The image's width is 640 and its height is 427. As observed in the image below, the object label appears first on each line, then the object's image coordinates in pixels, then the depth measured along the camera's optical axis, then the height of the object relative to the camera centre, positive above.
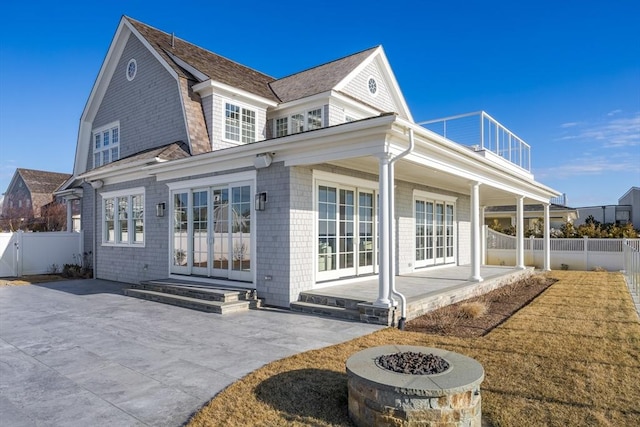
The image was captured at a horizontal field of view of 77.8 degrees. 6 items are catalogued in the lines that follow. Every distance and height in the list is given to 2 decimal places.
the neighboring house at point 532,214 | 27.42 +0.81
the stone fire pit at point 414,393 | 3.15 -1.37
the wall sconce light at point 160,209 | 10.98 +0.48
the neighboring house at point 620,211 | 34.09 +1.27
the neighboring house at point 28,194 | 32.31 +2.78
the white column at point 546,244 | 16.64 -0.80
